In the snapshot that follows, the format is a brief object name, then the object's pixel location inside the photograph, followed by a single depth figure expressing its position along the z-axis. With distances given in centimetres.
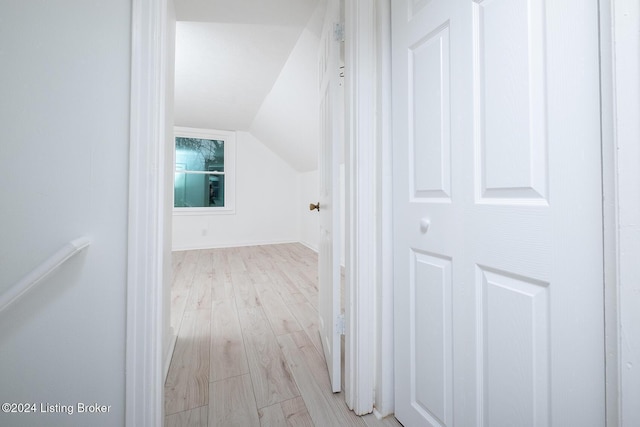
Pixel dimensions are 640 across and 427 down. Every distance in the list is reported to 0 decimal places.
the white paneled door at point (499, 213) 52
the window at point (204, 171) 464
